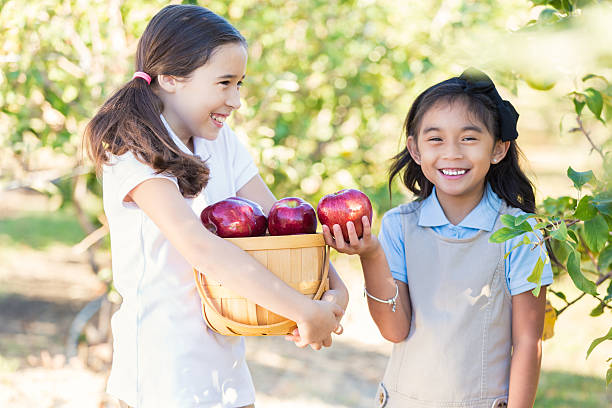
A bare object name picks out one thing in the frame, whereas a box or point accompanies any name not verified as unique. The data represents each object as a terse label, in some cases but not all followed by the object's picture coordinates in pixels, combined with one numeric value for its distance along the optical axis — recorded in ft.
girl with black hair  7.33
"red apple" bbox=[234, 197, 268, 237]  7.23
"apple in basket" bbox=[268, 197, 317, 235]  7.18
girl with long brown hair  6.97
